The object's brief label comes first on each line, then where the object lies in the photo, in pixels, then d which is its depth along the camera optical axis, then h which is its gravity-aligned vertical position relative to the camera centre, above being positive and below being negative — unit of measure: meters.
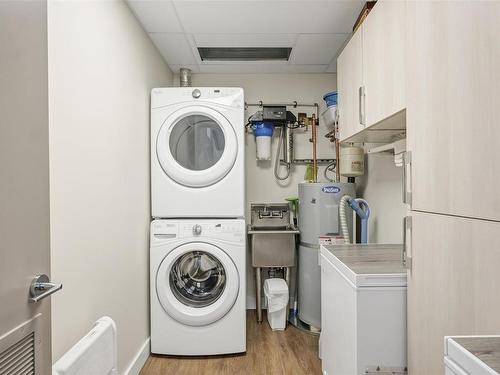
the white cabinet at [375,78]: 1.36 +0.52
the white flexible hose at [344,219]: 2.45 -0.26
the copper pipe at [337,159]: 2.88 +0.22
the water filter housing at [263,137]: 3.01 +0.43
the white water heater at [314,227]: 2.65 -0.35
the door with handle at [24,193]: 0.72 -0.02
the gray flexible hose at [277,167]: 3.23 +0.17
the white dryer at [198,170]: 2.36 +0.15
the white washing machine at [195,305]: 2.30 -0.78
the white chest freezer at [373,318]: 1.29 -0.53
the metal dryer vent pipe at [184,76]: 2.99 +0.98
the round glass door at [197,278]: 2.39 -0.69
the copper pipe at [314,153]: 3.03 +0.28
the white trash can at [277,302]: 2.71 -0.96
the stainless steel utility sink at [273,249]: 2.82 -0.54
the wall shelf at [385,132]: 1.51 +0.29
